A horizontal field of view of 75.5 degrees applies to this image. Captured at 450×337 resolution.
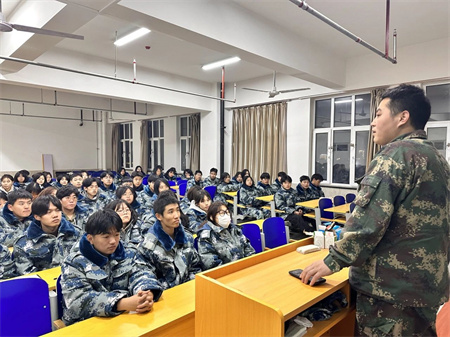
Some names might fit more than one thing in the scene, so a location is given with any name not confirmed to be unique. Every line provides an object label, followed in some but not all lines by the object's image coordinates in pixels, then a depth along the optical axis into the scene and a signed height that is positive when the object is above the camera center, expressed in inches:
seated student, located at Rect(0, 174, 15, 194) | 214.4 -23.7
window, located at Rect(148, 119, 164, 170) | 427.8 +12.5
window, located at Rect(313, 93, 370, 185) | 254.1 +13.1
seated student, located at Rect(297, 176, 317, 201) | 229.1 -30.5
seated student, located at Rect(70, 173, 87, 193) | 222.1 -23.1
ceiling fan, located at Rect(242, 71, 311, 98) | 204.4 +41.0
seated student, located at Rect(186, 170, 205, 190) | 290.4 -28.9
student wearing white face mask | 91.0 -29.2
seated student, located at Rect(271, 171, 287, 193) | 243.8 -26.1
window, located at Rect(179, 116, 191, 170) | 390.9 +15.2
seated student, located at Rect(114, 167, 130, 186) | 371.2 -31.8
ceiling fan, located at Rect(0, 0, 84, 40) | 91.9 +42.1
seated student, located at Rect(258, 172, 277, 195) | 253.8 -29.5
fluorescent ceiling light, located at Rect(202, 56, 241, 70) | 248.2 +78.3
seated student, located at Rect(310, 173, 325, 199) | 239.0 -28.9
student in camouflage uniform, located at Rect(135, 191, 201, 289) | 75.0 -26.3
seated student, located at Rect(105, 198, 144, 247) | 111.8 -28.5
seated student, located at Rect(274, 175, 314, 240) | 197.9 -41.8
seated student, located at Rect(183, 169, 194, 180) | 329.1 -25.7
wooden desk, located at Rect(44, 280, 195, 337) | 51.9 -32.1
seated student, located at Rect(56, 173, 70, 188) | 251.3 -25.1
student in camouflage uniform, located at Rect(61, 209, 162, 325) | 57.4 -27.4
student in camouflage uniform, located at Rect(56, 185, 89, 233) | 124.6 -23.0
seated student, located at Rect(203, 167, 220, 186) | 292.3 -29.2
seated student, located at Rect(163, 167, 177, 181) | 337.4 -27.7
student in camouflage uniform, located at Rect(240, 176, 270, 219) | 215.0 -37.4
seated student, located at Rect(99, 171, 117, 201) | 231.0 -26.1
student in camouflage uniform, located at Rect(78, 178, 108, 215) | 167.2 -26.9
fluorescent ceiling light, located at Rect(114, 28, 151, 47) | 191.5 +79.5
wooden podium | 42.3 -23.7
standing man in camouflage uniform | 43.0 -12.8
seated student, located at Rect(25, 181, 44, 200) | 180.4 -23.6
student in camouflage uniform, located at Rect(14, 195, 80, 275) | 88.5 -28.0
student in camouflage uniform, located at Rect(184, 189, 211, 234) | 130.8 -25.6
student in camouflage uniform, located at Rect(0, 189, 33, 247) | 113.1 -25.9
